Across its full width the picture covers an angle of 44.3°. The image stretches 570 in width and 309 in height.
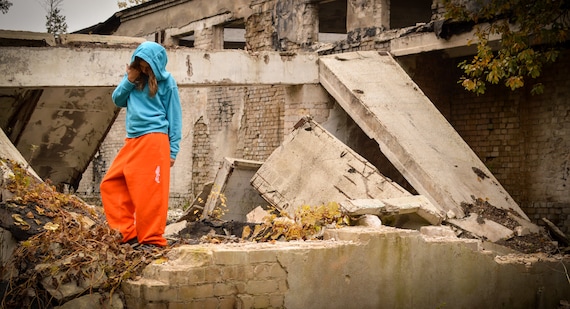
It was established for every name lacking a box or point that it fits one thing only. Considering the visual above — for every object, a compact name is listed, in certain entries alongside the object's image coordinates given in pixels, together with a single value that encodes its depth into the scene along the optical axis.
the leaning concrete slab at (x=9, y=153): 7.02
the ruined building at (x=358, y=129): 5.33
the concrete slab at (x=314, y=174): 8.36
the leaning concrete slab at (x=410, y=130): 8.44
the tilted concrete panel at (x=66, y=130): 10.12
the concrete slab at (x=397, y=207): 6.75
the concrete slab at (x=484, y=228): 7.86
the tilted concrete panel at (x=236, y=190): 9.20
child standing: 5.02
